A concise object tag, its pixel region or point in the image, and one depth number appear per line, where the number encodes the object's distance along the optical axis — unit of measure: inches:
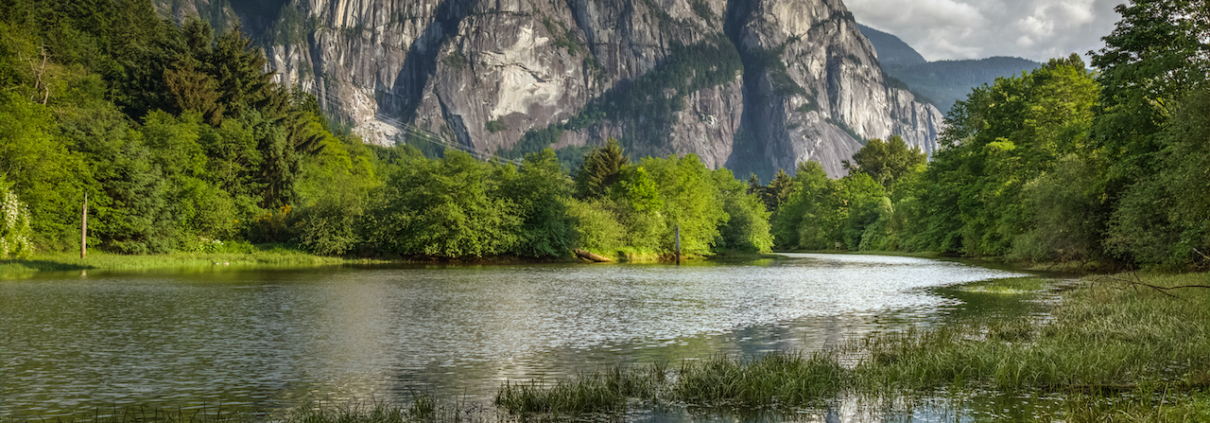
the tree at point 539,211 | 2778.1
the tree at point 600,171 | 3437.5
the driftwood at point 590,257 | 2910.7
